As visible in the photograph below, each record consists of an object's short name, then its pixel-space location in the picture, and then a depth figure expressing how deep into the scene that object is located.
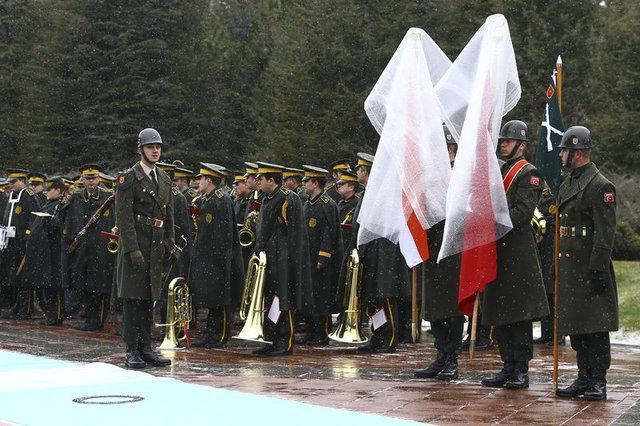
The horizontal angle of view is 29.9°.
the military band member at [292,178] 15.21
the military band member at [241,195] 17.69
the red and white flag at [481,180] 10.14
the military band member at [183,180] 17.69
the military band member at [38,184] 19.47
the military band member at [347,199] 15.28
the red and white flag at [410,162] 10.73
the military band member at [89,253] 16.56
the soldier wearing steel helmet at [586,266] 9.71
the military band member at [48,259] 17.70
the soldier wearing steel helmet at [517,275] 10.28
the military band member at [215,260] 14.20
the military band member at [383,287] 13.43
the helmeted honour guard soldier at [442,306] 10.98
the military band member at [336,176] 15.77
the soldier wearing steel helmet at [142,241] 11.96
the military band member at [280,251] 13.50
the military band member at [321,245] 14.95
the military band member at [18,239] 18.73
